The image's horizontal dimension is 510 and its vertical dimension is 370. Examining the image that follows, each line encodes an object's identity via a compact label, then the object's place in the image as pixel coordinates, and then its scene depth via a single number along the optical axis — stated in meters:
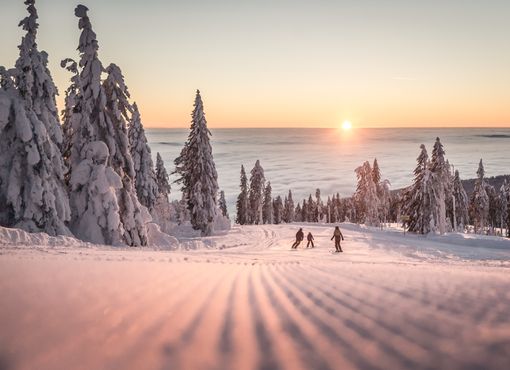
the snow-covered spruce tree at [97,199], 18.95
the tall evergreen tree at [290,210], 108.93
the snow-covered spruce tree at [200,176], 37.66
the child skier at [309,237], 26.99
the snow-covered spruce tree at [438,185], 43.81
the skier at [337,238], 23.65
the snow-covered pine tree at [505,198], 74.75
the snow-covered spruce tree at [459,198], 73.62
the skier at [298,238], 26.20
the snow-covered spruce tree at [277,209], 106.00
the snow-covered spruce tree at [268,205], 89.50
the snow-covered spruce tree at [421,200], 44.16
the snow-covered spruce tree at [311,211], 115.16
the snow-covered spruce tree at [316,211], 115.72
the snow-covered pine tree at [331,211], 122.41
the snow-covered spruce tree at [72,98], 19.91
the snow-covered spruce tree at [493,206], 85.50
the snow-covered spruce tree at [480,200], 71.59
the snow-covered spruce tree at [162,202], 42.41
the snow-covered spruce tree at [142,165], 39.19
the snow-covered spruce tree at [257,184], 71.62
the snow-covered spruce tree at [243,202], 80.31
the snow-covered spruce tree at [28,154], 17.48
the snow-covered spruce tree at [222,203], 84.51
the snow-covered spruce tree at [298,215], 121.07
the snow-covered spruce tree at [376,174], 74.00
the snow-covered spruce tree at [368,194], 66.31
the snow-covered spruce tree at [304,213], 118.38
